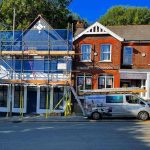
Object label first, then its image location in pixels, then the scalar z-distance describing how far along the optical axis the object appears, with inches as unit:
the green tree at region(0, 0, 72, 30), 2052.2
